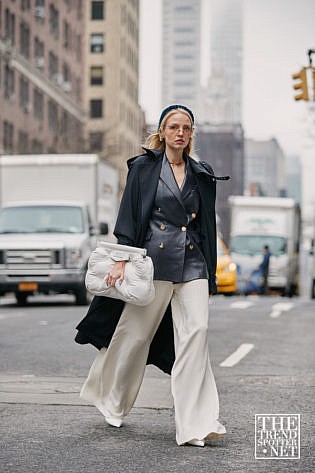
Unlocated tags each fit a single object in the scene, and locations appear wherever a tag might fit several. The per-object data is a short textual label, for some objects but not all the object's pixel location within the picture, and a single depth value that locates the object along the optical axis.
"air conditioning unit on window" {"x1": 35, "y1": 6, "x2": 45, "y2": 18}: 63.53
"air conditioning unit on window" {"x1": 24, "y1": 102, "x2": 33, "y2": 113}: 60.99
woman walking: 5.94
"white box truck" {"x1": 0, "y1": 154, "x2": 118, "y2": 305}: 21.20
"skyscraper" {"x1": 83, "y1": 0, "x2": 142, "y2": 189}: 100.25
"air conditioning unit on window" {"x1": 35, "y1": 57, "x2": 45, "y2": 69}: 63.81
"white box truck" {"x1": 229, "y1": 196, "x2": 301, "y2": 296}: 39.59
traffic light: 27.11
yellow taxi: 25.20
